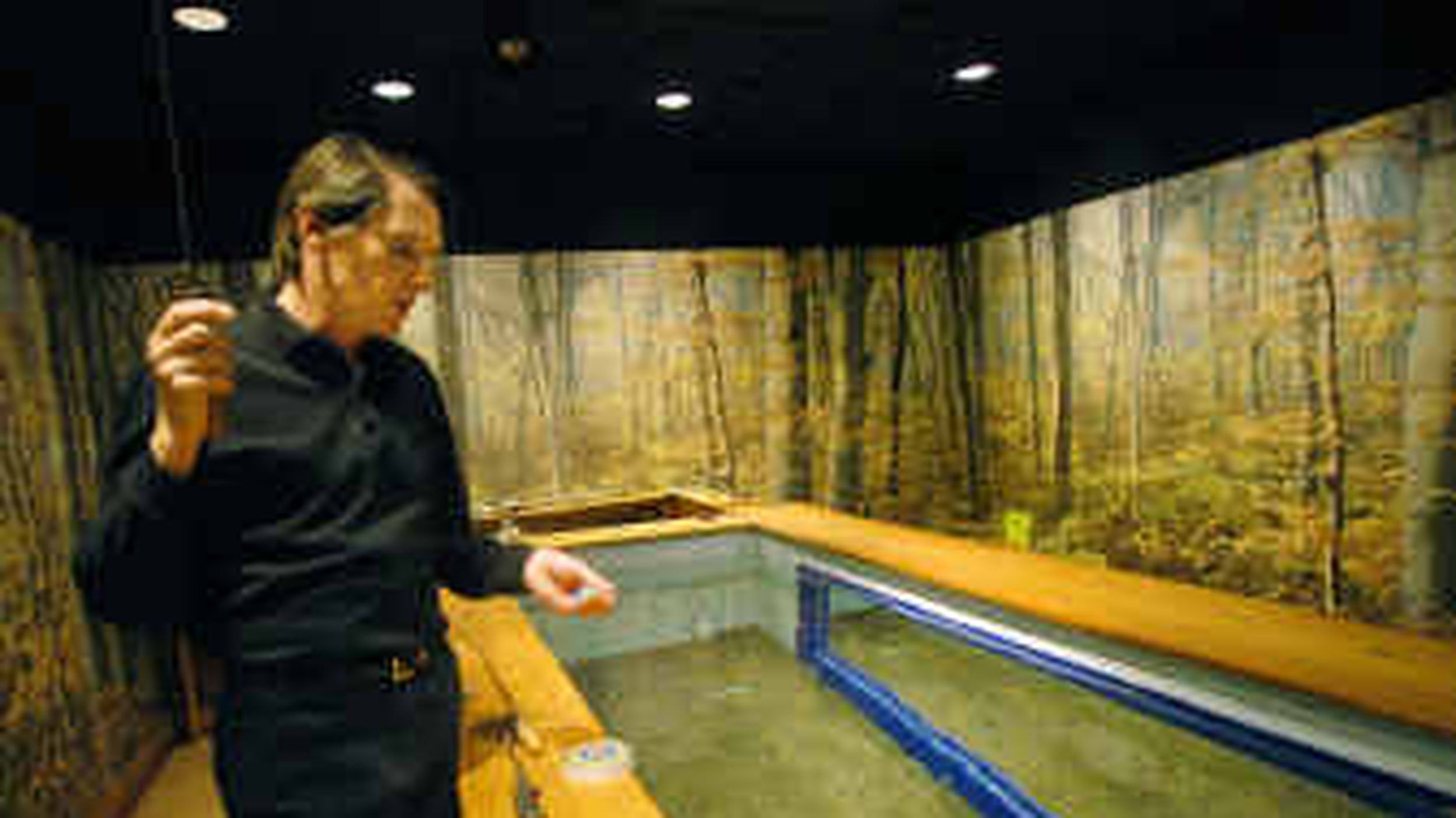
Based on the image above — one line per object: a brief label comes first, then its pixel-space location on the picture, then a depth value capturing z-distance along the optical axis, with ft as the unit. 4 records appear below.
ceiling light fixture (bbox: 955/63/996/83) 9.75
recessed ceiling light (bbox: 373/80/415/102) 9.03
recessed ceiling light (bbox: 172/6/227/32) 6.87
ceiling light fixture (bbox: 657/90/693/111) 10.18
